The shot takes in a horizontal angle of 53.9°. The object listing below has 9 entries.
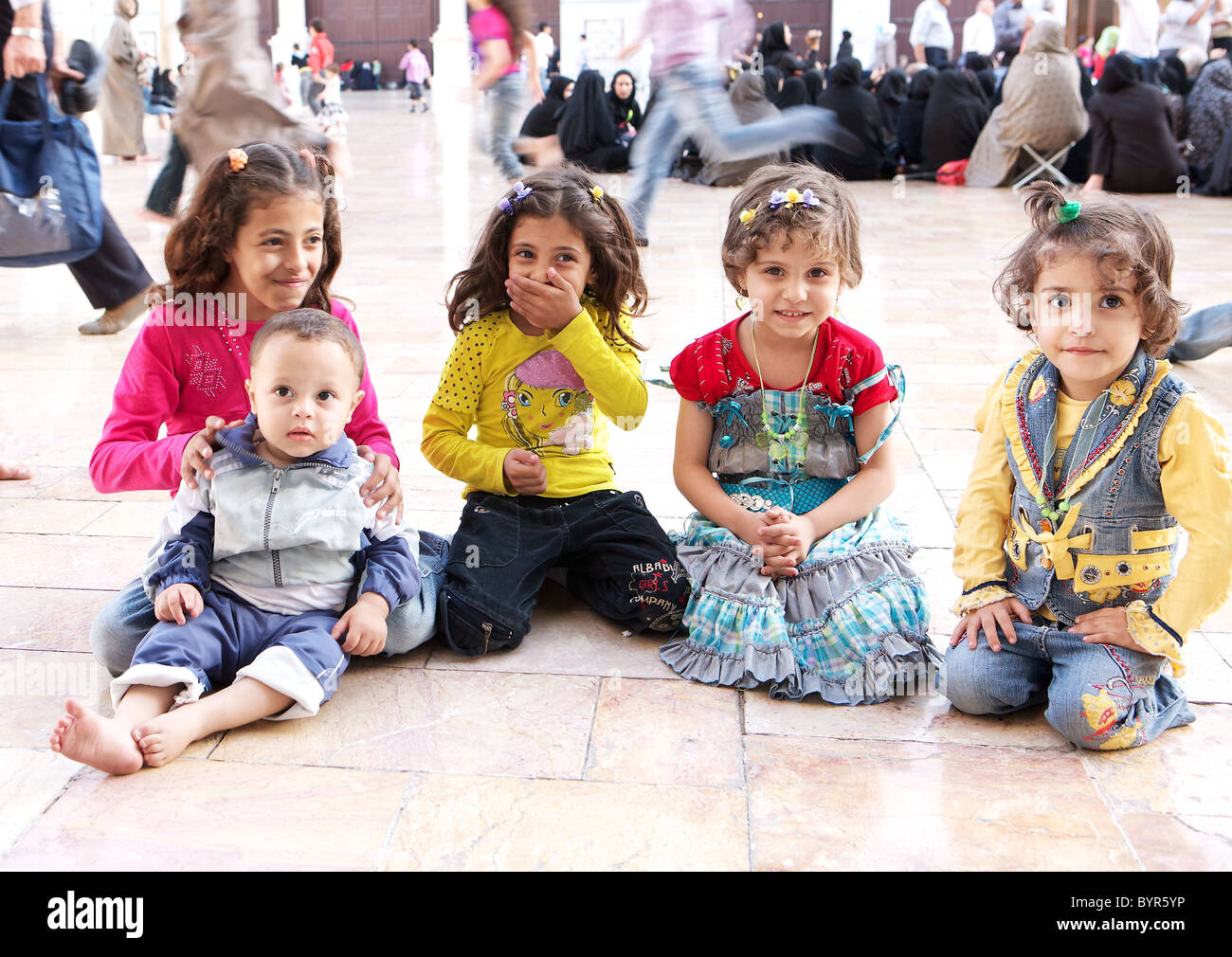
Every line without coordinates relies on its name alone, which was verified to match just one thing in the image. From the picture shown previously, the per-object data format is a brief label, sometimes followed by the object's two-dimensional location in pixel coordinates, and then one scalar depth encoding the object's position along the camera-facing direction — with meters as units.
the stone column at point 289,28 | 23.52
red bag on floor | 11.39
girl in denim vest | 2.00
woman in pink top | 6.62
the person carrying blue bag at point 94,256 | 4.04
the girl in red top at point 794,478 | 2.28
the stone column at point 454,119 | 8.04
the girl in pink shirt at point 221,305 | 2.34
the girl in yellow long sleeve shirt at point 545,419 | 2.45
